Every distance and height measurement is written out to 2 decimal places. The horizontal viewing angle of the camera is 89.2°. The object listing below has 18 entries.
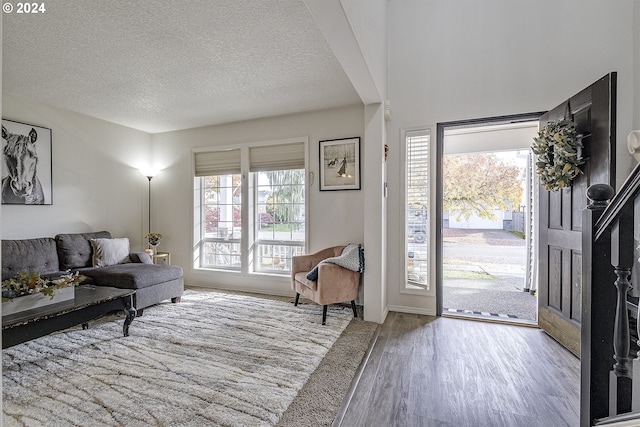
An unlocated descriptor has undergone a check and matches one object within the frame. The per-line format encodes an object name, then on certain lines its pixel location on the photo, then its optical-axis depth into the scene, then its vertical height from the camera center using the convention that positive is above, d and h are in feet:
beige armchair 10.73 -2.58
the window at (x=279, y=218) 14.69 -0.36
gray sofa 11.23 -2.19
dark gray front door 8.00 -0.05
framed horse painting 11.85 +1.70
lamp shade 16.90 +1.97
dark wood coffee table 7.41 -2.69
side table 15.46 -2.39
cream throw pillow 12.94 -1.74
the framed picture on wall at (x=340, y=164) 13.26 +1.94
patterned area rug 6.41 -3.91
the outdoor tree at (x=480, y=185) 21.57 +1.80
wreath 8.84 +1.62
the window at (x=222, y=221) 15.96 -0.55
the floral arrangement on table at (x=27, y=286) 7.91 -1.97
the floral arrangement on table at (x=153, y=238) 15.38 -1.34
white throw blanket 11.02 -1.72
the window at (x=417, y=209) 12.04 +0.07
